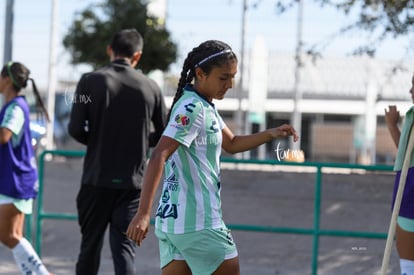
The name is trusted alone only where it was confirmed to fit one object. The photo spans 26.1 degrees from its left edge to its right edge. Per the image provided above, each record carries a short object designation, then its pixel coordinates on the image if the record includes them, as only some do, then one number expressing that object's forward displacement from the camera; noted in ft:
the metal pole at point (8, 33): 33.96
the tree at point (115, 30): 56.75
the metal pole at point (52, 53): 57.67
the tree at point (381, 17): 28.04
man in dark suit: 19.35
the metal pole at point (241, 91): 46.16
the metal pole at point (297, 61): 33.23
